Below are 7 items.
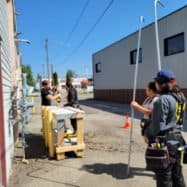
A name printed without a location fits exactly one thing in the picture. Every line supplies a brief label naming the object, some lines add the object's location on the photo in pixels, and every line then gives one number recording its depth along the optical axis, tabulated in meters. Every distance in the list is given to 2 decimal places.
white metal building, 10.47
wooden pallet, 4.02
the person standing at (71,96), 5.53
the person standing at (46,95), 5.78
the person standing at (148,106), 2.58
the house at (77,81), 76.18
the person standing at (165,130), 2.19
